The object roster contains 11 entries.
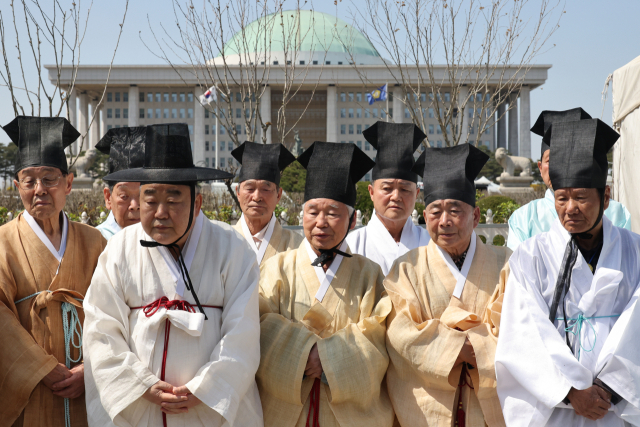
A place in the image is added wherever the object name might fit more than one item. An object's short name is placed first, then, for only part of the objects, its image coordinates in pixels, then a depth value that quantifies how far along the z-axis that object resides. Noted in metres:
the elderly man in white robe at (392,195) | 4.16
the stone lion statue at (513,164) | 26.44
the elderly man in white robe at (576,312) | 2.86
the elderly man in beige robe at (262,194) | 4.24
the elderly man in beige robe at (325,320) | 3.14
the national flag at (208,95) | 16.33
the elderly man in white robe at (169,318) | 2.83
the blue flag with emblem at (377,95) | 19.93
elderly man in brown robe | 3.14
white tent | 6.05
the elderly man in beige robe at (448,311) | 3.14
